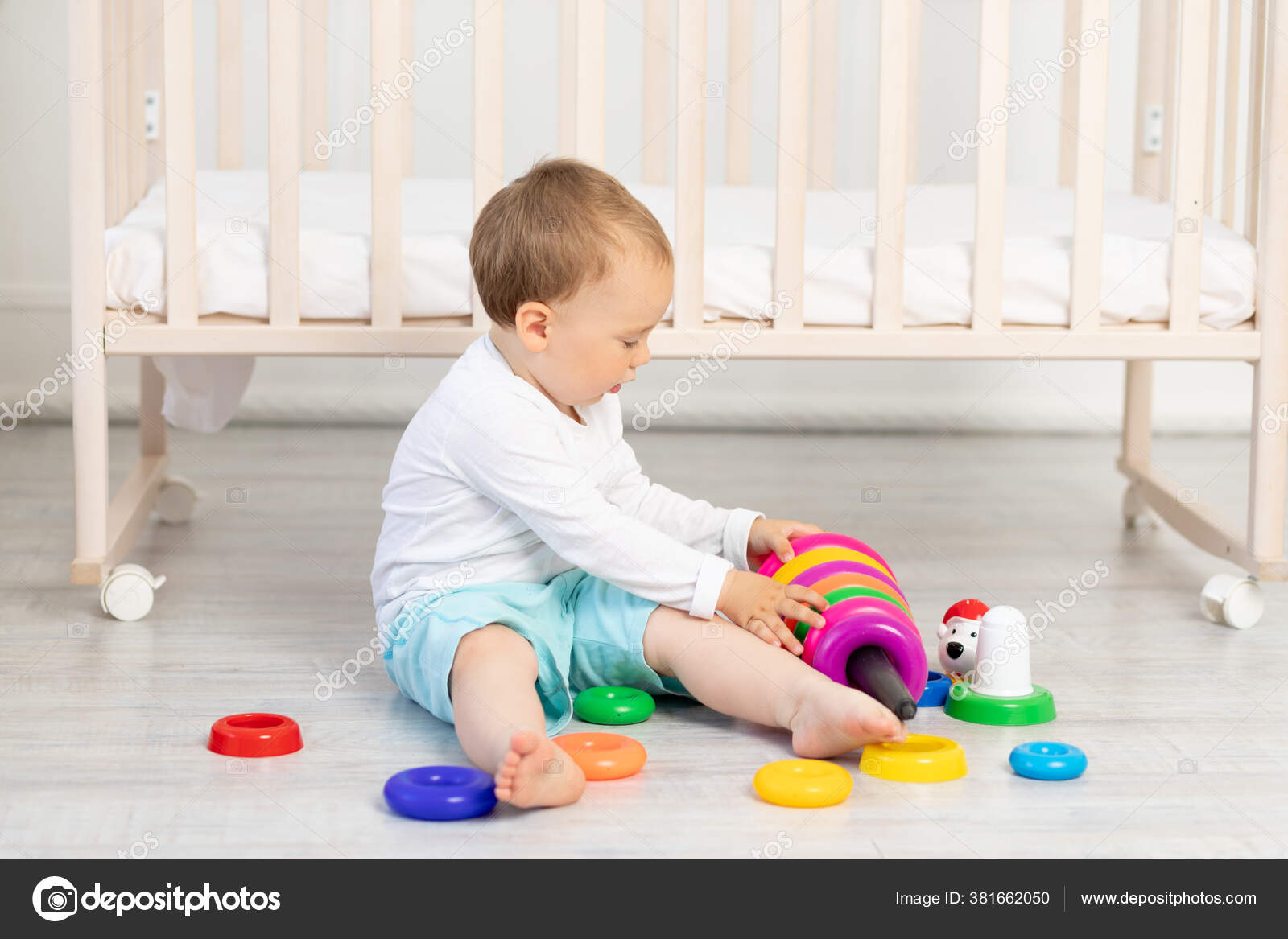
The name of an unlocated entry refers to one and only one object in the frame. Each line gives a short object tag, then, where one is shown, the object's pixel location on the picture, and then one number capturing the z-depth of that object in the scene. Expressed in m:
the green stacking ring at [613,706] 2.78
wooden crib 3.00
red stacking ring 2.70
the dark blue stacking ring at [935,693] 2.83
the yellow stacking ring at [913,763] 2.67
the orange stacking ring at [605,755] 2.67
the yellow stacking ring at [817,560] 2.80
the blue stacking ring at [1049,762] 2.67
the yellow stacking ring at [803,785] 2.62
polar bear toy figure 2.85
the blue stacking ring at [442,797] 2.59
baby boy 2.74
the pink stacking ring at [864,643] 2.72
